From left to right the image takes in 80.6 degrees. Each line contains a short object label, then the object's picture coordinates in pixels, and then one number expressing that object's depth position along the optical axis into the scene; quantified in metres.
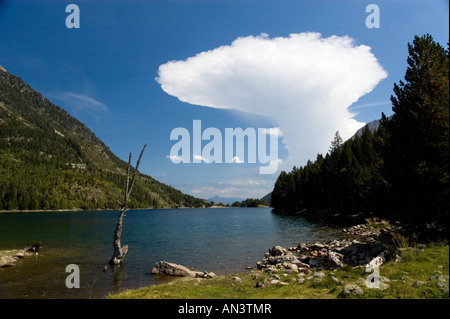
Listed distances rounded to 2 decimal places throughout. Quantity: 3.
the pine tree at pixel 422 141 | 17.97
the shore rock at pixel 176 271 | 22.02
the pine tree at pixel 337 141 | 134.25
